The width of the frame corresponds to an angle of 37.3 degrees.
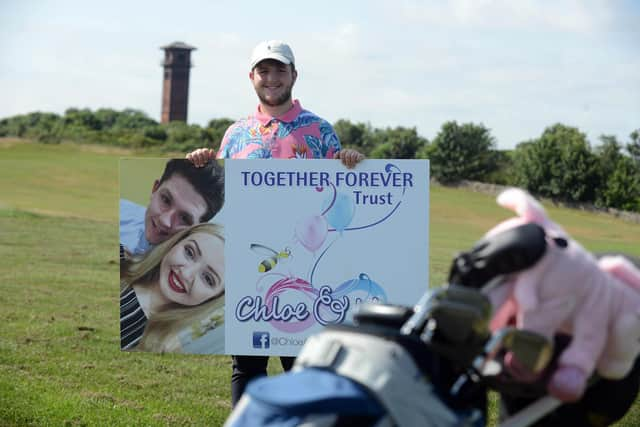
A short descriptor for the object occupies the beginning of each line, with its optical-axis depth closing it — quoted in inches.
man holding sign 184.1
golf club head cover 92.5
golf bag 83.1
